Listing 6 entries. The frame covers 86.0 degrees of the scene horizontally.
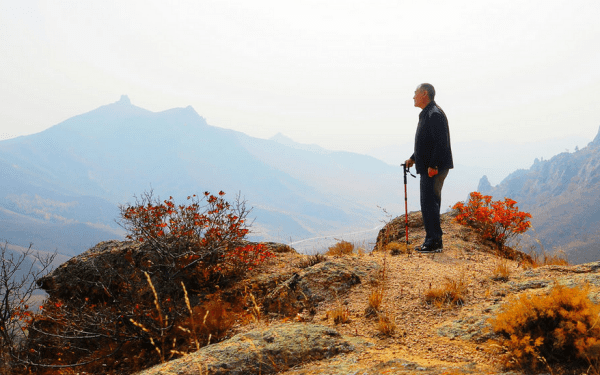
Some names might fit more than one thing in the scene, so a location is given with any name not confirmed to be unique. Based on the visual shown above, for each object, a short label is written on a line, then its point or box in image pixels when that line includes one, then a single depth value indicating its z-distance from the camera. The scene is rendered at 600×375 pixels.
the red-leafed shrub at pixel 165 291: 4.77
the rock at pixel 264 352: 3.19
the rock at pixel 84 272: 7.39
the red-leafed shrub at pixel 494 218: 8.89
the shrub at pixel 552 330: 2.54
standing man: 7.15
